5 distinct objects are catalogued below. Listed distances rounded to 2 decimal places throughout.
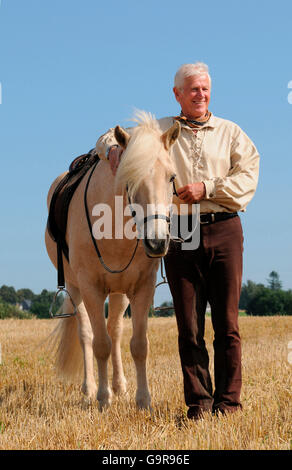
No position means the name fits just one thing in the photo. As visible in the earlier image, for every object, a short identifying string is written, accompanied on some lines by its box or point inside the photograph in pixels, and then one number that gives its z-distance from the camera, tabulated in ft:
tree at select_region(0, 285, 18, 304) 282.28
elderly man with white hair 14.30
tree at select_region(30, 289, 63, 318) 177.27
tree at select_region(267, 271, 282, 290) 386.32
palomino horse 12.58
